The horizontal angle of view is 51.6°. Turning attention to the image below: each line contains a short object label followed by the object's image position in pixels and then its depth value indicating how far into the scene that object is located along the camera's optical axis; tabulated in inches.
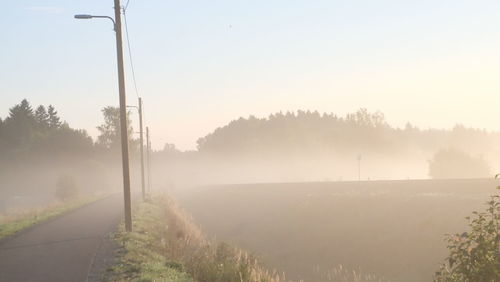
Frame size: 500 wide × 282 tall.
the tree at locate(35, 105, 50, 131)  5085.1
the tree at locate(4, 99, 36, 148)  4077.3
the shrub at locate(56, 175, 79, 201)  2345.0
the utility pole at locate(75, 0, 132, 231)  817.9
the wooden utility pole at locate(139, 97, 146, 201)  1794.5
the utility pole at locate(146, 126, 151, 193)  2422.5
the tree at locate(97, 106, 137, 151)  4069.9
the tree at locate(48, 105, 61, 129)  5388.8
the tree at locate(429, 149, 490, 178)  2679.4
